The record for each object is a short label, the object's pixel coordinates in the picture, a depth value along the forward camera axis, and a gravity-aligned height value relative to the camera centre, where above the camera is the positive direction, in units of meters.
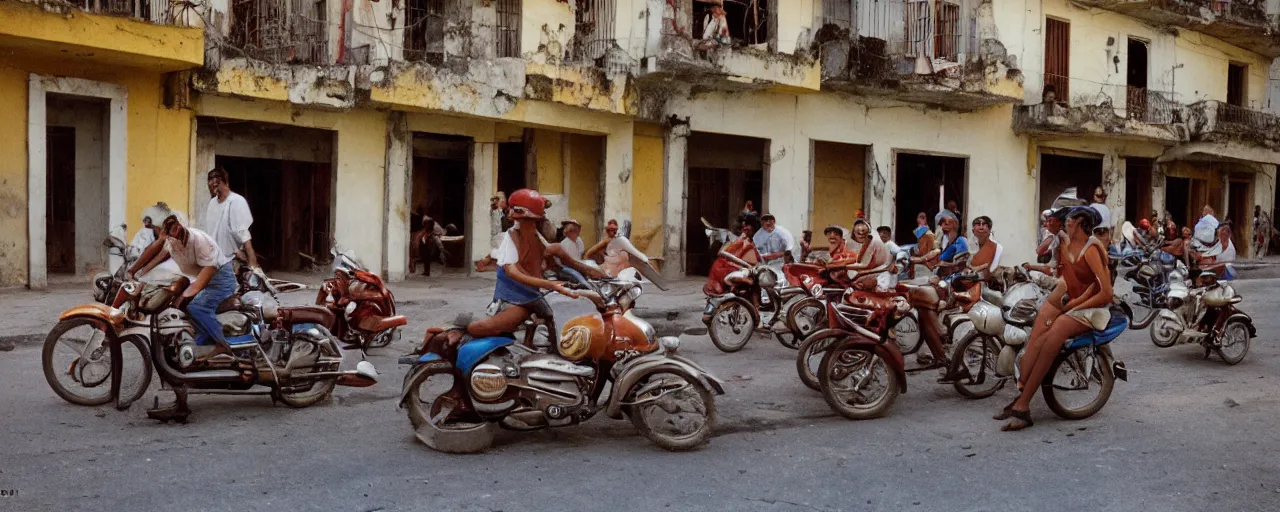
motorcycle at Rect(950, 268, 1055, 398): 7.55 -0.75
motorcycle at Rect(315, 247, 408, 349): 9.80 -0.72
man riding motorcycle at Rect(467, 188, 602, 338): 6.31 -0.25
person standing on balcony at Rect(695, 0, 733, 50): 19.98 +3.88
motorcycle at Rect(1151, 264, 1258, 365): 10.18 -0.79
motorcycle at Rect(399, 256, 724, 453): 6.20 -0.90
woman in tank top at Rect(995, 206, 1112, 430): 7.01 -0.45
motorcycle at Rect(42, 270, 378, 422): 6.85 -0.87
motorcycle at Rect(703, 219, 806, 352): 10.85 -0.79
